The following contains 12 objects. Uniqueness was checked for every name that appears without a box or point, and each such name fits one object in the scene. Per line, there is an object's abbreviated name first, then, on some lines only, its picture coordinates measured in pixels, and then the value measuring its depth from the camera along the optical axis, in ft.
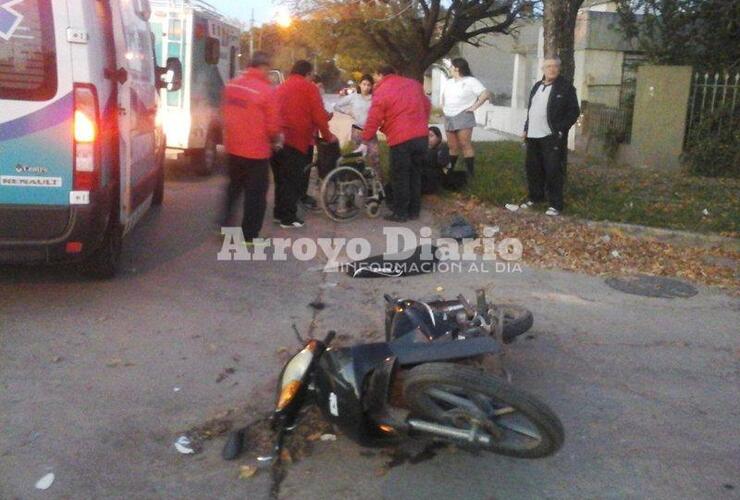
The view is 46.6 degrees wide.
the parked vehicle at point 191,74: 40.09
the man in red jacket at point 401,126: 30.58
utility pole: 110.81
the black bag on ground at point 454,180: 35.68
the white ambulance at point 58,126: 18.29
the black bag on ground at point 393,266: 24.00
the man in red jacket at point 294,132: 29.76
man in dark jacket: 31.07
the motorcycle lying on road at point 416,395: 11.75
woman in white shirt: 37.14
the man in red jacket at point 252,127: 25.82
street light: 71.46
